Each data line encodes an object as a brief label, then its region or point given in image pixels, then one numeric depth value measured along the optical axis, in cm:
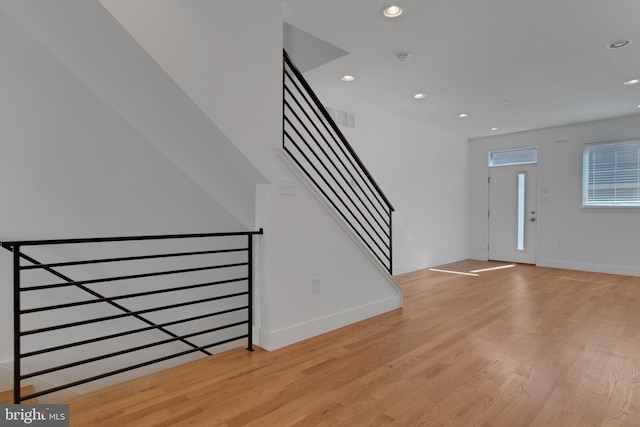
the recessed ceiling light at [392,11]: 270
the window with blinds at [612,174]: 575
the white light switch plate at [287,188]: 276
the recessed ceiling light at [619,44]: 322
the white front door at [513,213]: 684
